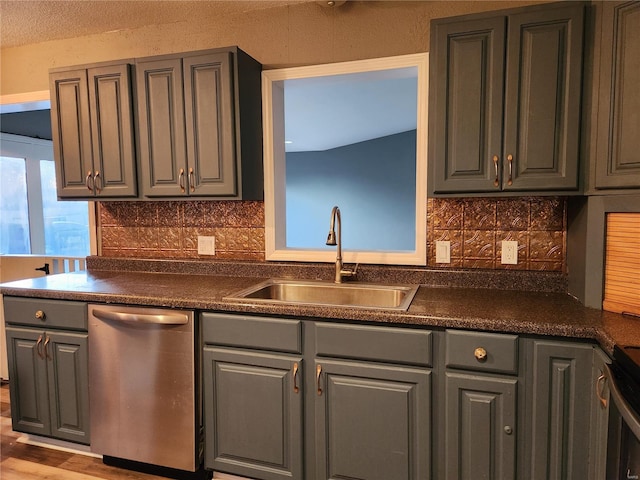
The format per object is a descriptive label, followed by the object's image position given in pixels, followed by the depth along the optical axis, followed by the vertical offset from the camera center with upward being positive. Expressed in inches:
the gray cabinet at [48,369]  82.2 -30.5
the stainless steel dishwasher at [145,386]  74.5 -31.3
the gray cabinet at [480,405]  59.6 -27.9
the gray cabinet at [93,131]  89.5 +19.6
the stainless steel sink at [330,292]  82.0 -15.5
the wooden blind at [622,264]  59.6 -7.4
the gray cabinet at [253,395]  69.5 -30.8
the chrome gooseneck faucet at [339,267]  85.2 -10.7
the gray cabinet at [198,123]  83.4 +19.7
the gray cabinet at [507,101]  65.4 +18.9
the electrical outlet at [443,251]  85.7 -7.3
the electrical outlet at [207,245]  102.1 -6.7
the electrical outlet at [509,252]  81.7 -7.3
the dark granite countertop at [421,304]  57.2 -14.7
